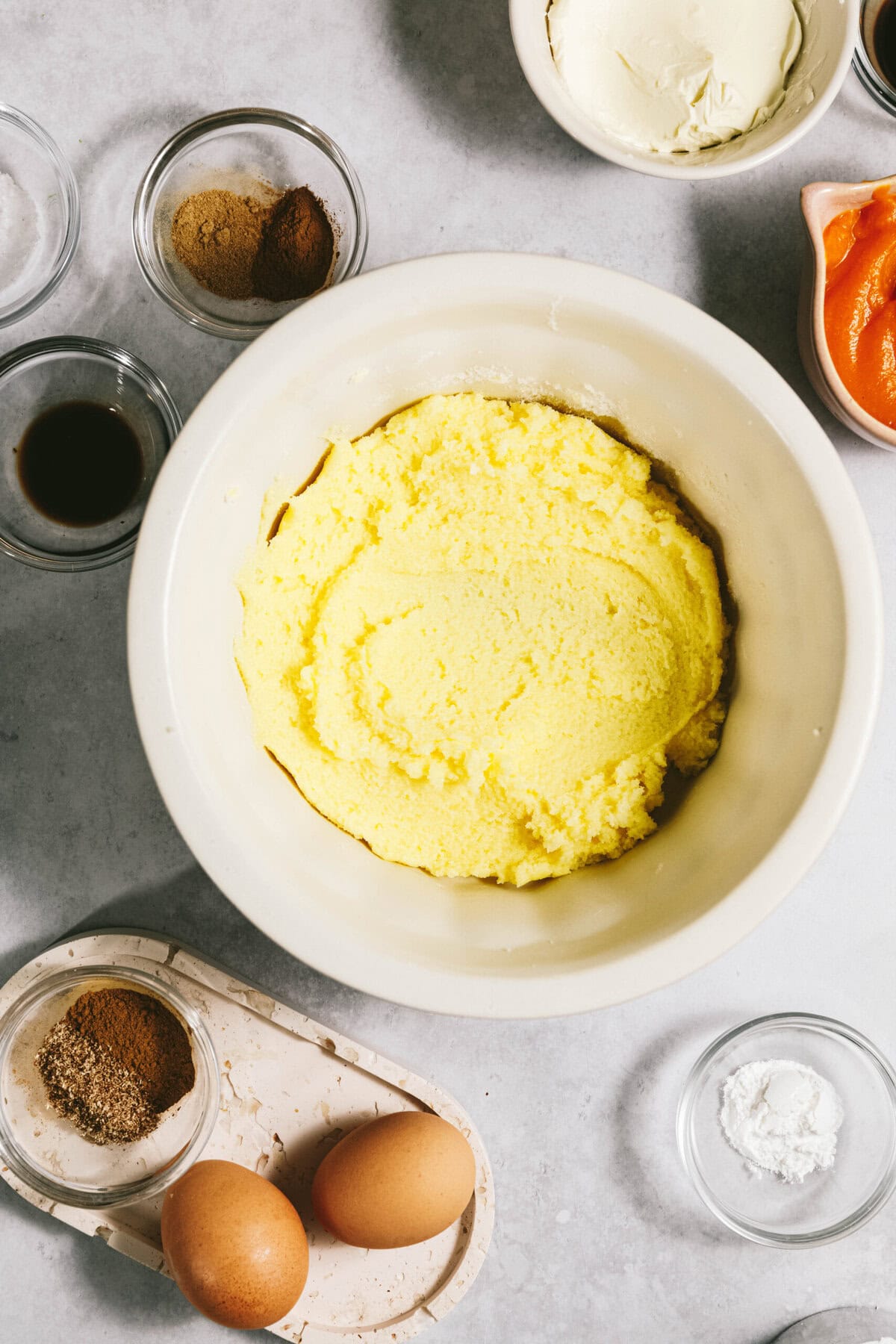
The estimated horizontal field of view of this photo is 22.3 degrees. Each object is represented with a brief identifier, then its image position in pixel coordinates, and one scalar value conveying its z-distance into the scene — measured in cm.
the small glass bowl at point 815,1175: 74
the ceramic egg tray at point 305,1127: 73
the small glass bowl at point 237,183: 73
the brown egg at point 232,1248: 70
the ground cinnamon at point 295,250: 72
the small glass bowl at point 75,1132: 73
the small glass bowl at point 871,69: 73
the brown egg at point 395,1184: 70
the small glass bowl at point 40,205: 73
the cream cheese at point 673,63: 71
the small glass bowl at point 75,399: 73
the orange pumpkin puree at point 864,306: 71
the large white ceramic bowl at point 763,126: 70
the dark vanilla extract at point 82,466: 73
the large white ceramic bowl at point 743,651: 66
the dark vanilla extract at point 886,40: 74
